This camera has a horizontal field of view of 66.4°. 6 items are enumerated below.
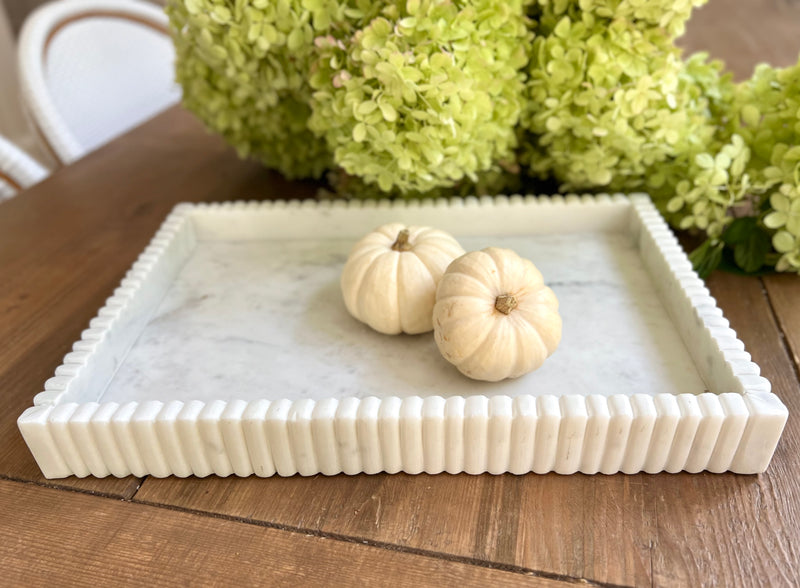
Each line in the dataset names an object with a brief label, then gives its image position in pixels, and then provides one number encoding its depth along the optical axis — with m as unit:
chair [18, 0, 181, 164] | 1.30
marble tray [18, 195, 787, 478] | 0.51
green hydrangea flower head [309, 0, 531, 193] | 0.65
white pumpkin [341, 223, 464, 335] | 0.64
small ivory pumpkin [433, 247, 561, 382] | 0.56
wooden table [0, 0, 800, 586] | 0.46
